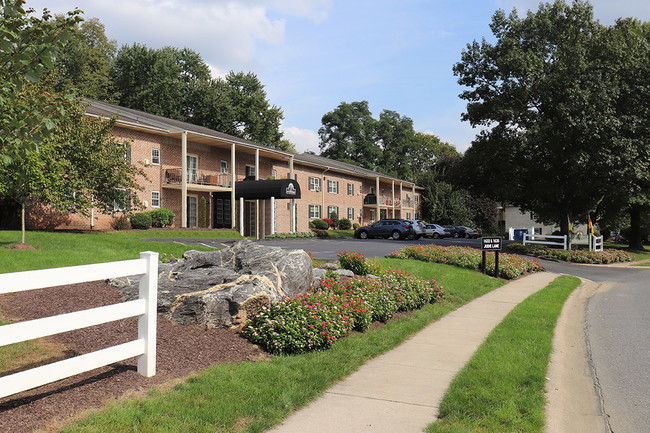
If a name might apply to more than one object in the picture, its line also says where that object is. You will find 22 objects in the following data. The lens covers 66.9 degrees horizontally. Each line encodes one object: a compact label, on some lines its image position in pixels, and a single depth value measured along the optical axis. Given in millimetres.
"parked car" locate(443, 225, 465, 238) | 52819
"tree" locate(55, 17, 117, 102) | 44000
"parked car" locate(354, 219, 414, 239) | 38656
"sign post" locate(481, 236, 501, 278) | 15578
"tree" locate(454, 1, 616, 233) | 25734
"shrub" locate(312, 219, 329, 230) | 43531
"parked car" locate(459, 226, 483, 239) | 52562
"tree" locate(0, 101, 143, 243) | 19609
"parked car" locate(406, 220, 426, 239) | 38656
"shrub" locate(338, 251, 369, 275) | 11820
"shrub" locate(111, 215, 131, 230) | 26266
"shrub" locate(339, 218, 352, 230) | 48056
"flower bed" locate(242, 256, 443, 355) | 6375
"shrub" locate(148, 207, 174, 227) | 28094
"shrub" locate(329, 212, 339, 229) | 46991
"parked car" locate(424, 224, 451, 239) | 47125
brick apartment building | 29125
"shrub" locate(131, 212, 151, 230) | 26559
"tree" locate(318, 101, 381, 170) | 80188
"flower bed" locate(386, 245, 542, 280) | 16797
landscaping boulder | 6859
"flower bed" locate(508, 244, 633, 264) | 24266
